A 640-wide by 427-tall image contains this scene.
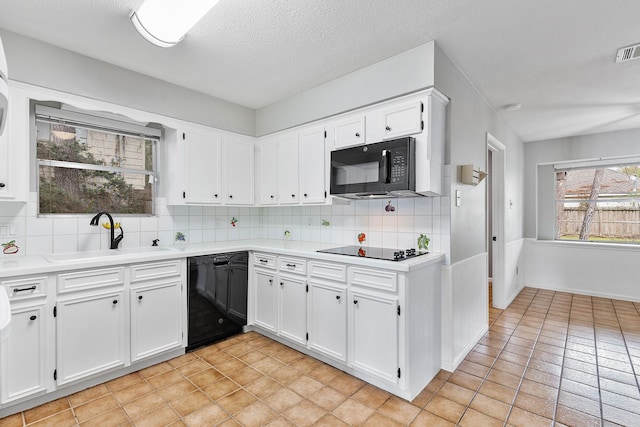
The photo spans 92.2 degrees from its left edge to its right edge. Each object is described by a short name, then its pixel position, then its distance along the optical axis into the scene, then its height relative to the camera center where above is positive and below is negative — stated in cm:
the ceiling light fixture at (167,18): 180 +121
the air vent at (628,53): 231 +122
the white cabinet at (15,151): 215 +45
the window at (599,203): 455 +14
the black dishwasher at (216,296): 278 -79
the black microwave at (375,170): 229 +34
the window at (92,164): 254 +46
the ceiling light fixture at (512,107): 349 +121
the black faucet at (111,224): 260 -10
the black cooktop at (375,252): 228 -33
